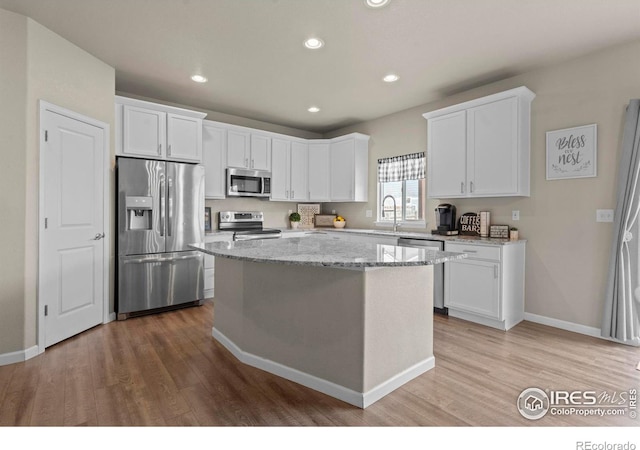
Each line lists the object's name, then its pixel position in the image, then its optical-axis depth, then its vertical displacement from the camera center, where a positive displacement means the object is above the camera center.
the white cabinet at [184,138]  3.98 +1.04
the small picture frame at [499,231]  3.65 -0.07
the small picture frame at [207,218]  4.80 +0.07
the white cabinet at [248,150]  4.79 +1.09
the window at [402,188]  4.72 +0.54
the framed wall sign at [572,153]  3.12 +0.70
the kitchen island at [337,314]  1.96 -0.60
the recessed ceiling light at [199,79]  3.69 +1.62
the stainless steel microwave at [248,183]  4.75 +0.59
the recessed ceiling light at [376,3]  2.38 +1.59
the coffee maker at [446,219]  4.05 +0.06
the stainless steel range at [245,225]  4.67 -0.03
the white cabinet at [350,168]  5.27 +0.89
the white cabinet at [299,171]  5.52 +0.88
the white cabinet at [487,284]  3.27 -0.62
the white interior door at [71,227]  2.81 -0.05
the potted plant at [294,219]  5.66 +0.07
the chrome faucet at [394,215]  4.80 +0.12
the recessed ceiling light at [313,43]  2.93 +1.61
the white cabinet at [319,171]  5.63 +0.88
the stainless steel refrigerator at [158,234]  3.54 -0.13
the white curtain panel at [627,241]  2.85 -0.13
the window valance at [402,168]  4.68 +0.83
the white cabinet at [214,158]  4.54 +0.89
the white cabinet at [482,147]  3.43 +0.86
